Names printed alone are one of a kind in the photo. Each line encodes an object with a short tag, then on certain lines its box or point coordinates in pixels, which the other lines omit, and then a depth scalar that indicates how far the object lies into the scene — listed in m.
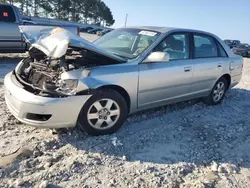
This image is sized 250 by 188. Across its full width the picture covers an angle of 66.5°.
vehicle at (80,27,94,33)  32.70
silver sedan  2.27
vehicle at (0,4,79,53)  5.91
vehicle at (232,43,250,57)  15.87
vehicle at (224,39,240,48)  20.39
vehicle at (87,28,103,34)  30.68
